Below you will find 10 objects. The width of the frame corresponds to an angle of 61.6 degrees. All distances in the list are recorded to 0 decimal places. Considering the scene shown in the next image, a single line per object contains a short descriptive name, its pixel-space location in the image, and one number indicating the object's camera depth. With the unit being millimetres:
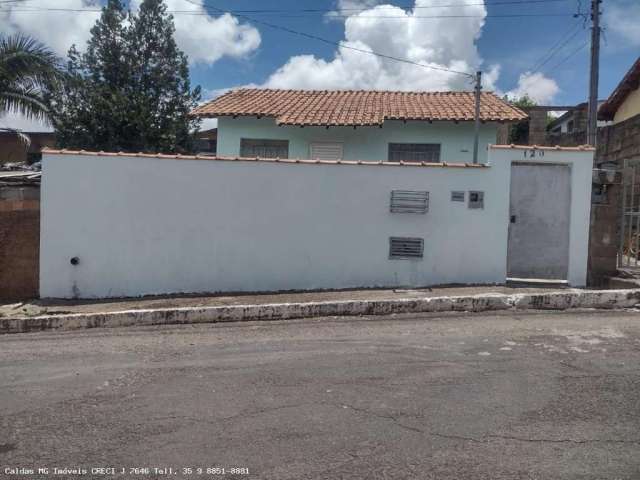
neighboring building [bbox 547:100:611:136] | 25000
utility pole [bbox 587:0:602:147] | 13148
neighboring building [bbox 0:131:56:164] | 27573
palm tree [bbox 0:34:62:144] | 11312
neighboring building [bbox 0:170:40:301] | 8859
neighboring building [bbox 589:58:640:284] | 8023
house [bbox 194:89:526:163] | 12391
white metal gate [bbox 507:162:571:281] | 8273
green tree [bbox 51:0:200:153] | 16297
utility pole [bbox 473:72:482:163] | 10719
